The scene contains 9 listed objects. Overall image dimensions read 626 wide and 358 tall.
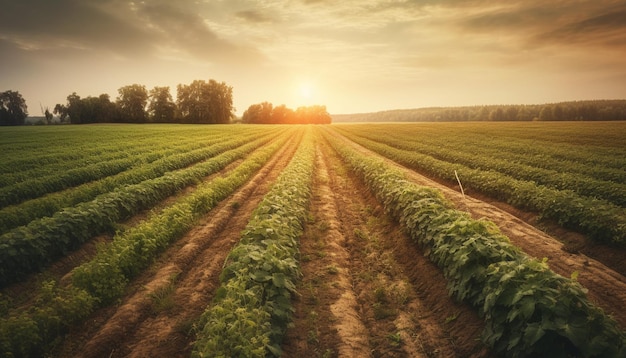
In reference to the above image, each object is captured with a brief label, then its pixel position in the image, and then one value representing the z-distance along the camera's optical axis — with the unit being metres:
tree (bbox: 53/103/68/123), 96.31
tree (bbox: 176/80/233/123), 103.56
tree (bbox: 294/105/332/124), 179.62
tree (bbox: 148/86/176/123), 97.75
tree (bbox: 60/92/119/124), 92.44
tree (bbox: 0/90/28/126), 92.69
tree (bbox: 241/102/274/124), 149.62
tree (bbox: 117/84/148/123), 95.75
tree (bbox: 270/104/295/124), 156.84
